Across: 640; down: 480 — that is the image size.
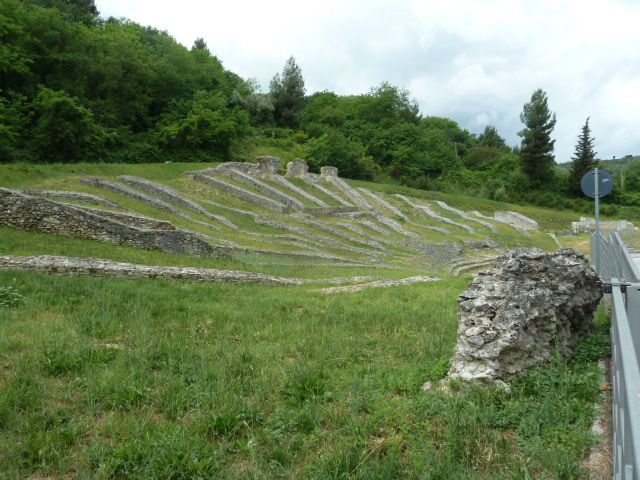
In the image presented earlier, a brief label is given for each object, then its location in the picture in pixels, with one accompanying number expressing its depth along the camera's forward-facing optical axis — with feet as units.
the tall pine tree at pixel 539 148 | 211.61
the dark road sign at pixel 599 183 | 29.03
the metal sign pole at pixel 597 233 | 28.99
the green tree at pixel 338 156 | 165.37
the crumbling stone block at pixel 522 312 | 16.22
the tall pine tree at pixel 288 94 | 244.63
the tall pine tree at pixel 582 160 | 202.59
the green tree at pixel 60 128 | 99.91
